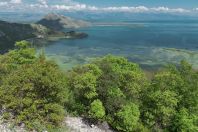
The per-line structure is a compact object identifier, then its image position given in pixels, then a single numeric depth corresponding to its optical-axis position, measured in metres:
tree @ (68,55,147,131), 20.88
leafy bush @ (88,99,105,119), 20.41
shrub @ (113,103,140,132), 20.58
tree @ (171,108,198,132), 21.23
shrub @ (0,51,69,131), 18.20
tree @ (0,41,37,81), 24.67
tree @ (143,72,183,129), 21.48
